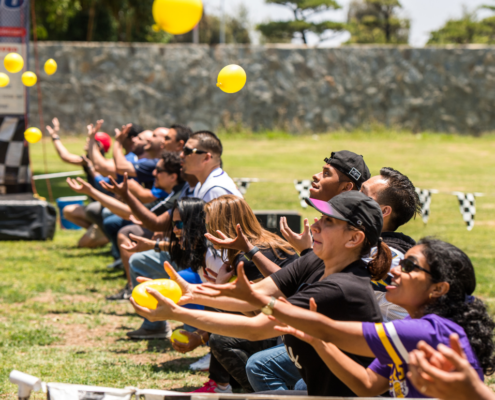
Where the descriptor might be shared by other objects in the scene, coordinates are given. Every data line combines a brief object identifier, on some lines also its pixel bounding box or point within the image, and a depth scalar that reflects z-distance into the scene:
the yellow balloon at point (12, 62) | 14.15
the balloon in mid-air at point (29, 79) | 15.10
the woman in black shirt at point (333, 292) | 5.14
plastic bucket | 20.92
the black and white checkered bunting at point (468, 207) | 16.49
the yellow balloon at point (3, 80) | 13.66
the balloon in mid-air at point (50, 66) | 14.52
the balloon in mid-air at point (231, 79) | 8.83
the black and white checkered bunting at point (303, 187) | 17.23
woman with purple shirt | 4.46
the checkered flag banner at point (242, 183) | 18.32
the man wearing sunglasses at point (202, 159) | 11.01
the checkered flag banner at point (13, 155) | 20.11
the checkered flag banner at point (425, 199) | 16.78
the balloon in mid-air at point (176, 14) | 6.43
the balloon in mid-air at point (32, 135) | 15.86
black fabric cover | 19.03
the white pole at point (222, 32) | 76.53
